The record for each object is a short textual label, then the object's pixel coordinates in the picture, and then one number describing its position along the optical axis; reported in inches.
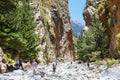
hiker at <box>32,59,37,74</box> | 853.7
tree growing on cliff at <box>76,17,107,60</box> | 1395.5
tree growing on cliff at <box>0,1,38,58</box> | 985.2
